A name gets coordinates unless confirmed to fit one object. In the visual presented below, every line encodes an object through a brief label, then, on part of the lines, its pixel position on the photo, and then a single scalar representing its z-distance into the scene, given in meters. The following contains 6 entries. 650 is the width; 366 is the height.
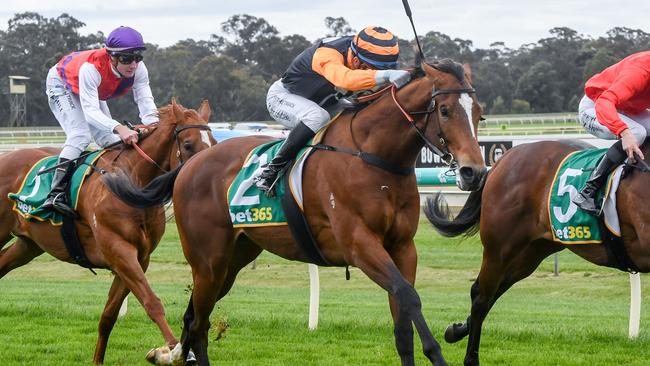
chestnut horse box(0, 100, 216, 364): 14.27
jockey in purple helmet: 15.26
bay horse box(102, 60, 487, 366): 10.90
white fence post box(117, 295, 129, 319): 18.41
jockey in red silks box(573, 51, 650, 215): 12.60
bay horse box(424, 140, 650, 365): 14.40
